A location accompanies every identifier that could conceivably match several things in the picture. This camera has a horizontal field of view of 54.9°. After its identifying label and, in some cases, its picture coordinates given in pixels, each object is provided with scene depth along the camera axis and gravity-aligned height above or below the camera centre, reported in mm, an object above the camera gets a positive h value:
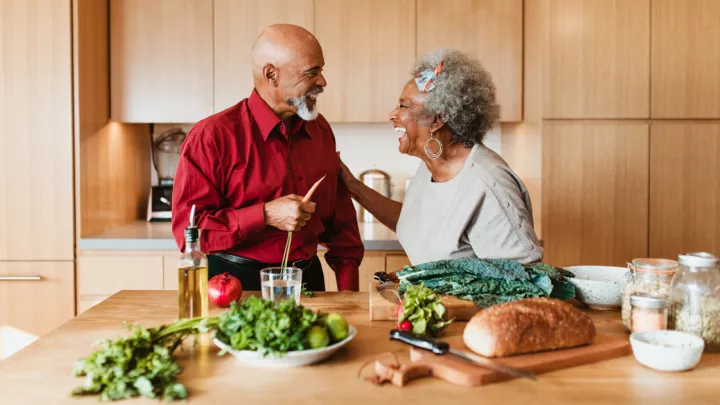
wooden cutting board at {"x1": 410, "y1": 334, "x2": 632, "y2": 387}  1211 -326
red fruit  1715 -261
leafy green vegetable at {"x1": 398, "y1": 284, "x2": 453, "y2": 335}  1451 -269
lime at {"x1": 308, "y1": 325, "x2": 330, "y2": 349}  1303 -288
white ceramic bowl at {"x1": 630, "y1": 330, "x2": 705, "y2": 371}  1246 -302
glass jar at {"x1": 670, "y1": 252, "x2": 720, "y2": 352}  1323 -221
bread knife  1225 -309
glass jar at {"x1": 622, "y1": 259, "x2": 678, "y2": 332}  1469 -204
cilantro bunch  1148 -318
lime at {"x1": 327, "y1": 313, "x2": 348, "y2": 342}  1348 -279
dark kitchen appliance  3988 +186
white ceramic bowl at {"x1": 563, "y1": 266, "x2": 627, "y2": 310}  1694 -264
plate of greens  1268 -280
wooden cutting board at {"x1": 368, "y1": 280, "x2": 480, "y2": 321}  1608 -289
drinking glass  1574 -225
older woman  2121 +27
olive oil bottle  1532 -222
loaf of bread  1302 -278
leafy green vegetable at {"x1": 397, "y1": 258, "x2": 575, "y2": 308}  1652 -234
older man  2117 +59
